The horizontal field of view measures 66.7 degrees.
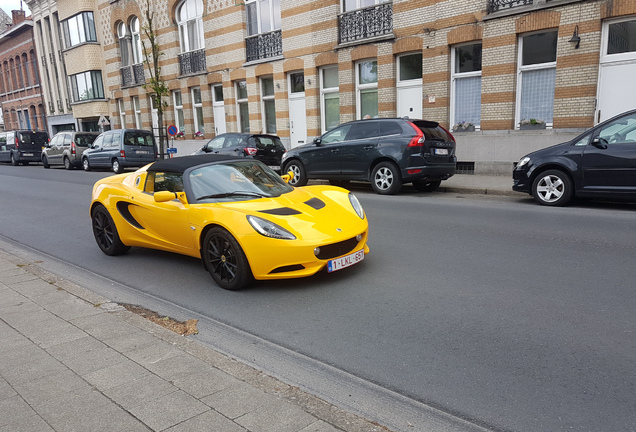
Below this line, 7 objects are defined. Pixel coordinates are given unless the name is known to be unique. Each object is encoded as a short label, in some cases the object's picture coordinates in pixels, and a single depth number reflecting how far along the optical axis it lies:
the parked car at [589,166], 8.64
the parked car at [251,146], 16.52
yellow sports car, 4.91
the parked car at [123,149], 20.91
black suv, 11.26
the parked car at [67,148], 24.41
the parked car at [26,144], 30.19
